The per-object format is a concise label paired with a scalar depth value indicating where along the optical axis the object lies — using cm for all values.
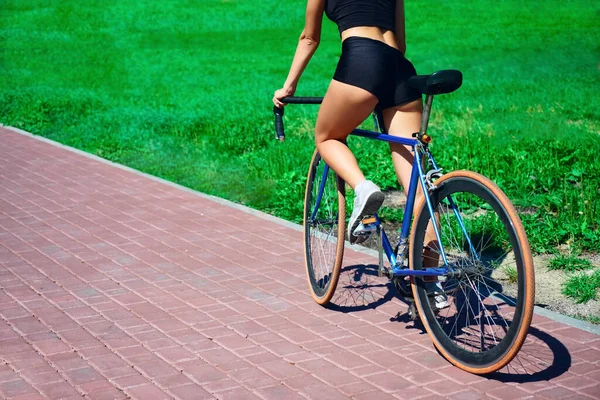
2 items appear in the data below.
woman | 505
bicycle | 424
